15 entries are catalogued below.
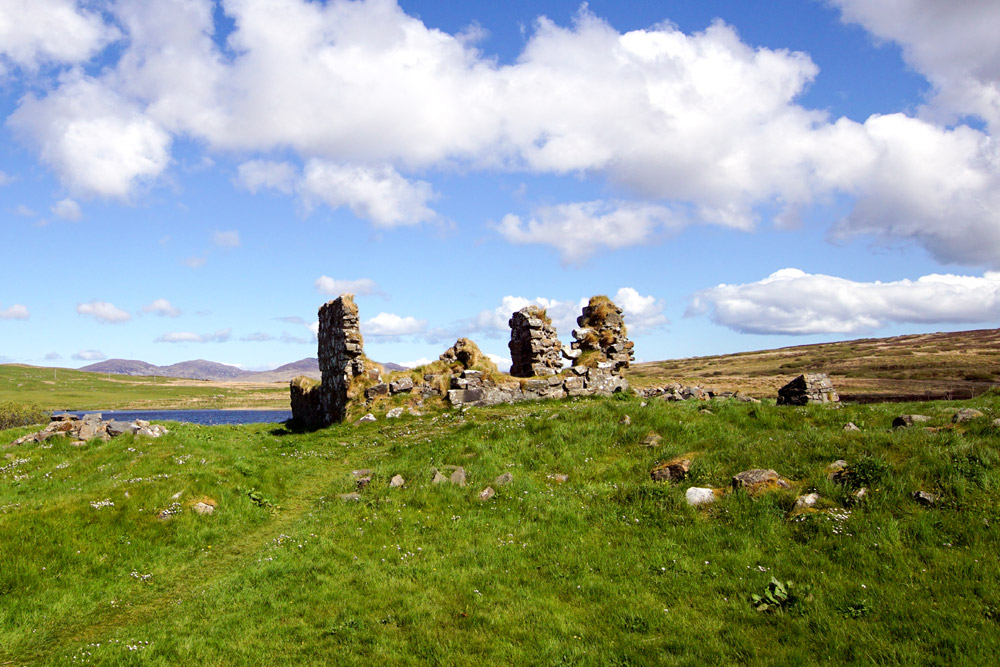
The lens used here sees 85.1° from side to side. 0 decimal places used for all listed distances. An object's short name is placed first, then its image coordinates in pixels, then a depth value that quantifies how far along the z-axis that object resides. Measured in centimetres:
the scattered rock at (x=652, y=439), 1717
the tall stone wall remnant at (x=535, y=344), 3319
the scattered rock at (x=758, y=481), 1226
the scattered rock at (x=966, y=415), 1477
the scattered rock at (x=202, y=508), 1465
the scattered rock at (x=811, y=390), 2506
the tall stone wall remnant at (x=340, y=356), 3097
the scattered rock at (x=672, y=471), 1398
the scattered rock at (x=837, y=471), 1210
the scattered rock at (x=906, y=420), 1599
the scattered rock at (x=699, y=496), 1230
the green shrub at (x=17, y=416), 4759
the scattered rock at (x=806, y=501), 1120
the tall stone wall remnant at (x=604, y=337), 3391
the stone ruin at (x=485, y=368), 2948
